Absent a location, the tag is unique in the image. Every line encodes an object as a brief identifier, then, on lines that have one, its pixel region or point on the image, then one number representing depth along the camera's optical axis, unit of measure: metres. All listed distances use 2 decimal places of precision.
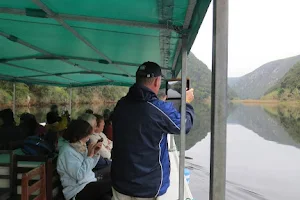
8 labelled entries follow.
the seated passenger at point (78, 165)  2.48
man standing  1.59
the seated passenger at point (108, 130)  5.38
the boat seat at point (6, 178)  2.19
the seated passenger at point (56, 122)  4.88
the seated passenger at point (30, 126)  4.56
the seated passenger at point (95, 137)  3.37
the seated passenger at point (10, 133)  3.78
